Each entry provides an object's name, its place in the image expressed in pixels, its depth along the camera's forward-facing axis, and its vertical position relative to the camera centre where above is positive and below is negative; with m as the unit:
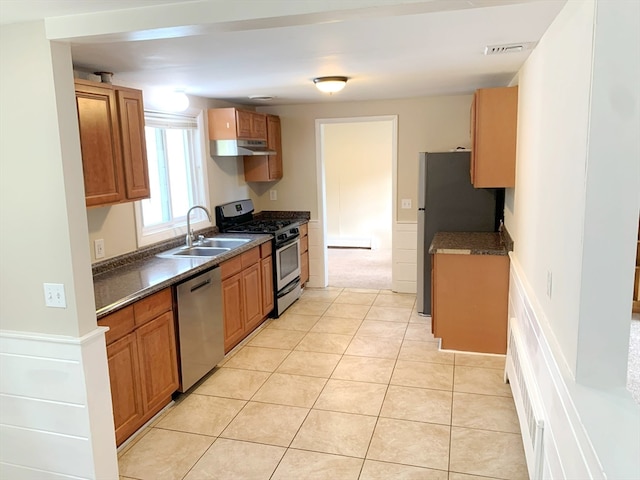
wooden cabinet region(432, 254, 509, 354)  3.80 -1.06
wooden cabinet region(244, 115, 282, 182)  5.53 +0.15
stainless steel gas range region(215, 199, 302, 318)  4.93 -0.67
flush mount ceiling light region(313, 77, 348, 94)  3.77 +0.72
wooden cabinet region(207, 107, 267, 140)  4.75 +0.53
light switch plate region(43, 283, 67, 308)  2.14 -0.51
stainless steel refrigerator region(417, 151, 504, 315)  4.51 -0.26
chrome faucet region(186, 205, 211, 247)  4.18 -0.52
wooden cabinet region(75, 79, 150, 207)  2.80 +0.23
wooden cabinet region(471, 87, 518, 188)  3.63 +0.25
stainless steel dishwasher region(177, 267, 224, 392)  3.28 -1.07
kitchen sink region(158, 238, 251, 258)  4.03 -0.62
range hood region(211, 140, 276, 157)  4.79 +0.29
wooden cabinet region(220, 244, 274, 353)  3.95 -1.04
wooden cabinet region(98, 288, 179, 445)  2.66 -1.08
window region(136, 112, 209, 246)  4.02 +0.00
